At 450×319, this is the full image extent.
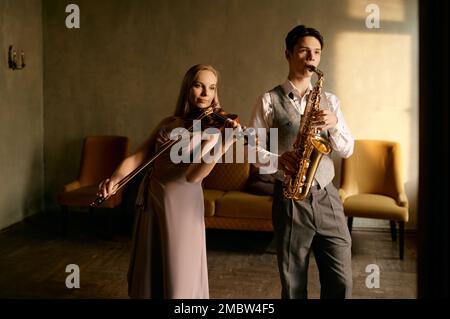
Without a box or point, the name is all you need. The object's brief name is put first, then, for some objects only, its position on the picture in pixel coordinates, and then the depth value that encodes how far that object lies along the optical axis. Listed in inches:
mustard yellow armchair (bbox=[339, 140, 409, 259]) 179.2
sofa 173.6
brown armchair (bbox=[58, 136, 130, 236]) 207.6
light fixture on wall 196.4
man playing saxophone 85.3
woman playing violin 87.0
